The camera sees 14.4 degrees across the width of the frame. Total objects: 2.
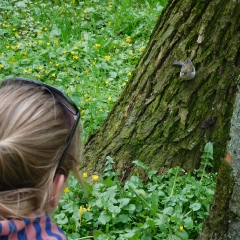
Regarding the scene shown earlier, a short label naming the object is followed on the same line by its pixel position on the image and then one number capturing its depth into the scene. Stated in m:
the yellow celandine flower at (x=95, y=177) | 5.29
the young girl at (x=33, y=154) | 2.44
